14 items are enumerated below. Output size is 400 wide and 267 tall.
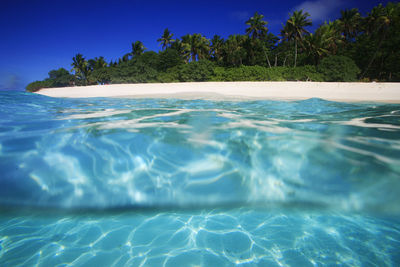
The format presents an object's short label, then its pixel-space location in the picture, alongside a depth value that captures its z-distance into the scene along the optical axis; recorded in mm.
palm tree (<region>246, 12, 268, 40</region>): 33469
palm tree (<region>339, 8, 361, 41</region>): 30406
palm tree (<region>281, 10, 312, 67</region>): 27984
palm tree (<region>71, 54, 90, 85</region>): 42688
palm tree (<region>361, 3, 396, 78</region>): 23109
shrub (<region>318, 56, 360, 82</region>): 17953
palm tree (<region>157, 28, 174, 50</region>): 39172
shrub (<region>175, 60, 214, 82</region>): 21547
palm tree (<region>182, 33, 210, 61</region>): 34250
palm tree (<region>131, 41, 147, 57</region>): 39812
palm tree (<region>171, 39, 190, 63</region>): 34438
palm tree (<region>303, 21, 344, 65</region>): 24812
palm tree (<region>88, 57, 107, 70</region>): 43725
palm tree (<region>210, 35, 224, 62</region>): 34462
